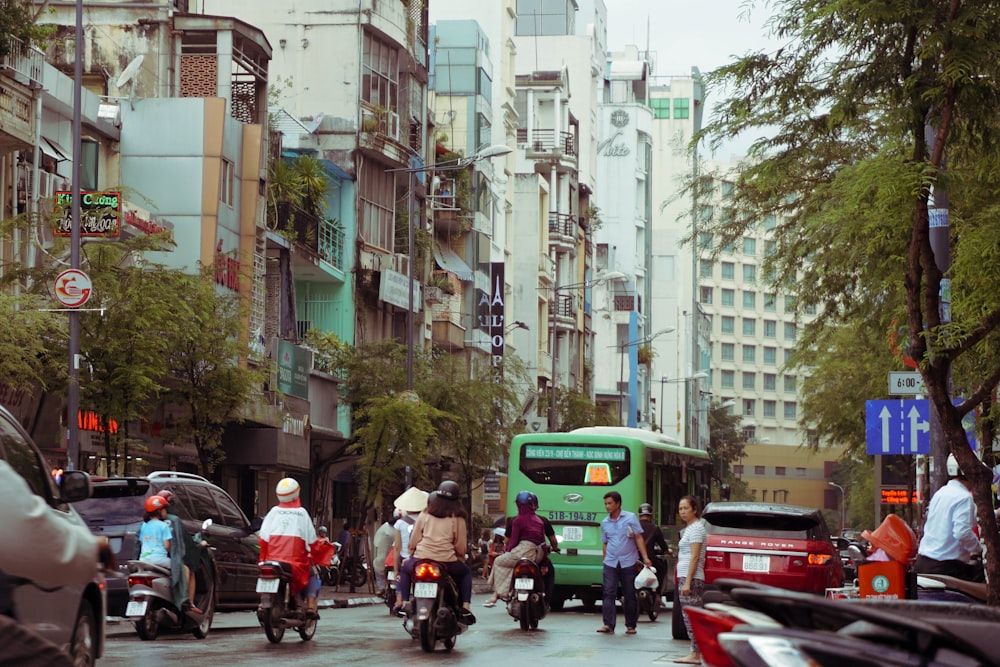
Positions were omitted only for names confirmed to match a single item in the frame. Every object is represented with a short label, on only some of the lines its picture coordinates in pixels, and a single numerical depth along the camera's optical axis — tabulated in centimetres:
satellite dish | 4088
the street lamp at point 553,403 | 6700
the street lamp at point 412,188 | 4553
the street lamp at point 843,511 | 15525
